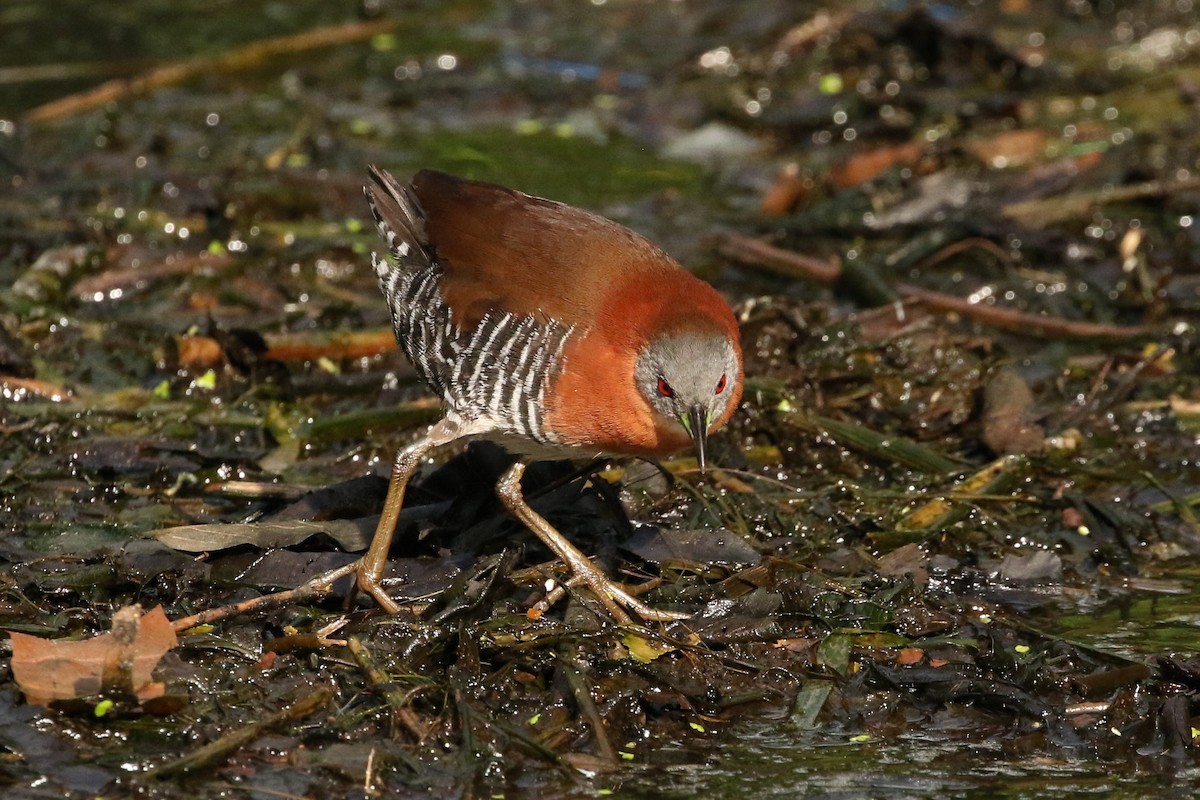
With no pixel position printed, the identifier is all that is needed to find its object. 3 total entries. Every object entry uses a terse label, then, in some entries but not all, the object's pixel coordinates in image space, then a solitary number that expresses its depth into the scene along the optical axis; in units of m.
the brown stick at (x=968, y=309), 14.98
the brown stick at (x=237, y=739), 9.00
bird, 10.23
